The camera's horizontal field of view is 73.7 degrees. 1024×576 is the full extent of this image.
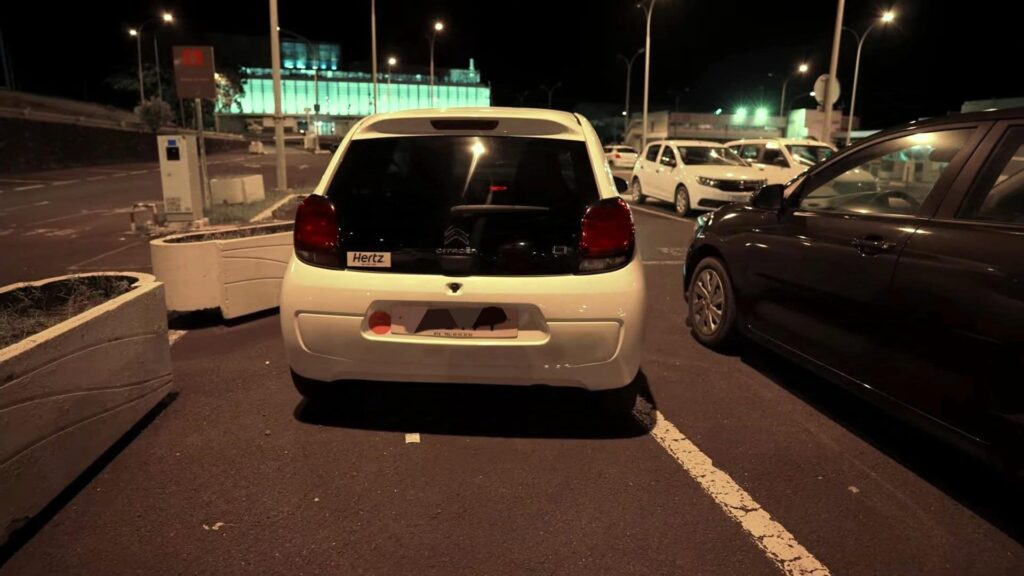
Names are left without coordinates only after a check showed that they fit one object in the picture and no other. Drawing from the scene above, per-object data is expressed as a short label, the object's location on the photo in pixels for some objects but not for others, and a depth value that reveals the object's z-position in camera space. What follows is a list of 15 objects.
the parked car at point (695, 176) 13.38
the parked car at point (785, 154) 14.14
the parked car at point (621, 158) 32.25
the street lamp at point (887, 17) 28.00
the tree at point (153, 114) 46.16
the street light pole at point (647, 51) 31.07
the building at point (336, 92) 106.56
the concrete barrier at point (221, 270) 5.55
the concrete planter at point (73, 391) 2.62
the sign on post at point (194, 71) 11.50
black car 2.74
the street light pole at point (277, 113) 16.70
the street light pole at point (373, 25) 32.11
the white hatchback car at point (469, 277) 3.21
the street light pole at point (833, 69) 16.36
